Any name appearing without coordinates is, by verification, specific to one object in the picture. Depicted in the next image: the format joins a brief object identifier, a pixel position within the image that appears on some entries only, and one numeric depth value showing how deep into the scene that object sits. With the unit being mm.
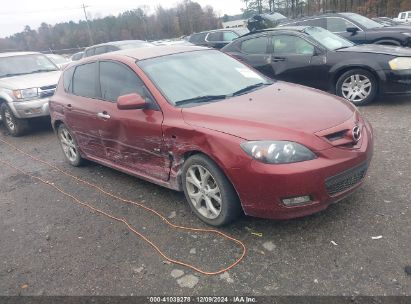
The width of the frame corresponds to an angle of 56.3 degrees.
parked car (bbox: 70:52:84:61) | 17988
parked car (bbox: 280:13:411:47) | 9328
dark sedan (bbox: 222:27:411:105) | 6582
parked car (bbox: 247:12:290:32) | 15217
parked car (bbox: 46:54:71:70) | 16672
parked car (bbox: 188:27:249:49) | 14347
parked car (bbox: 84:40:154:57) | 11345
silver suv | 7781
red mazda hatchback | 3031
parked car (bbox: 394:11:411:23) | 30294
